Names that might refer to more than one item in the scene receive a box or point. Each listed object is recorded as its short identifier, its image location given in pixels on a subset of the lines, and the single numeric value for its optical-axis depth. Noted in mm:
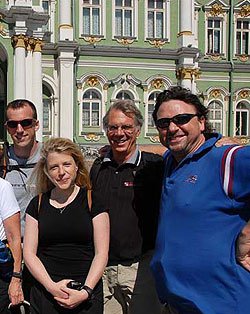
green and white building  19438
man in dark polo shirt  3178
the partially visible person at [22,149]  3539
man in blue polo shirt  2279
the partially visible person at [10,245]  3104
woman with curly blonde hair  2836
